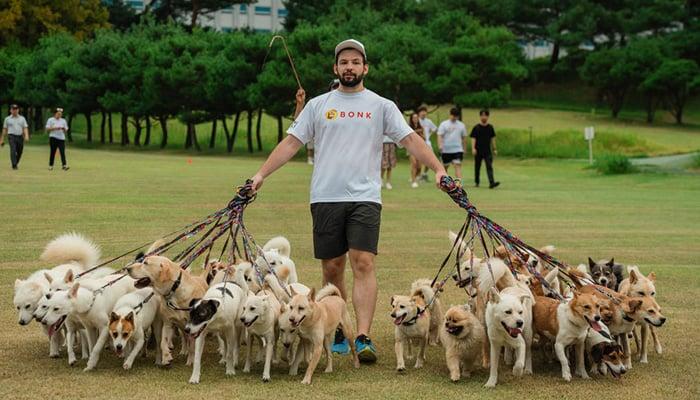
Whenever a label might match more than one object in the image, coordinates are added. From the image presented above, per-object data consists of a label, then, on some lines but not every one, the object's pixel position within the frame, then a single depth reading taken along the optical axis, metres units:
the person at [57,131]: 30.45
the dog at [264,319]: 6.90
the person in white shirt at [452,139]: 25.64
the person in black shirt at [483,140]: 25.73
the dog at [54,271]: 7.34
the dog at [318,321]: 6.85
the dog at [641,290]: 7.63
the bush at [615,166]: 33.75
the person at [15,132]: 29.27
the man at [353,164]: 7.52
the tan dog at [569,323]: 6.74
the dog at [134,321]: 6.82
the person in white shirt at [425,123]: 25.38
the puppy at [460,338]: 6.92
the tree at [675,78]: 67.31
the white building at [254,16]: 102.38
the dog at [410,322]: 7.22
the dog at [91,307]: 7.03
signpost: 36.91
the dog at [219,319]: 6.75
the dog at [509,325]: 6.66
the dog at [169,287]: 7.01
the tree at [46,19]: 75.25
